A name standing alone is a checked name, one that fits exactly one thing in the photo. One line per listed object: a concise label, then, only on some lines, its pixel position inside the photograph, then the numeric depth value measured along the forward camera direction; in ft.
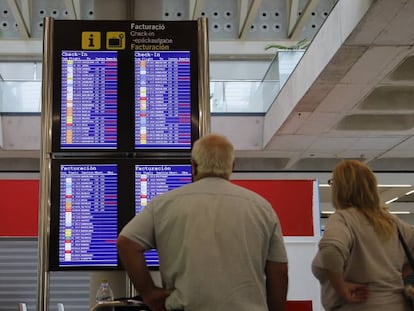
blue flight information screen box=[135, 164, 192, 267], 12.48
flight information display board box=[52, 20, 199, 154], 12.80
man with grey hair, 8.53
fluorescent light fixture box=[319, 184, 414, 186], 59.21
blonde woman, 10.17
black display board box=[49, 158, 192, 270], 12.30
